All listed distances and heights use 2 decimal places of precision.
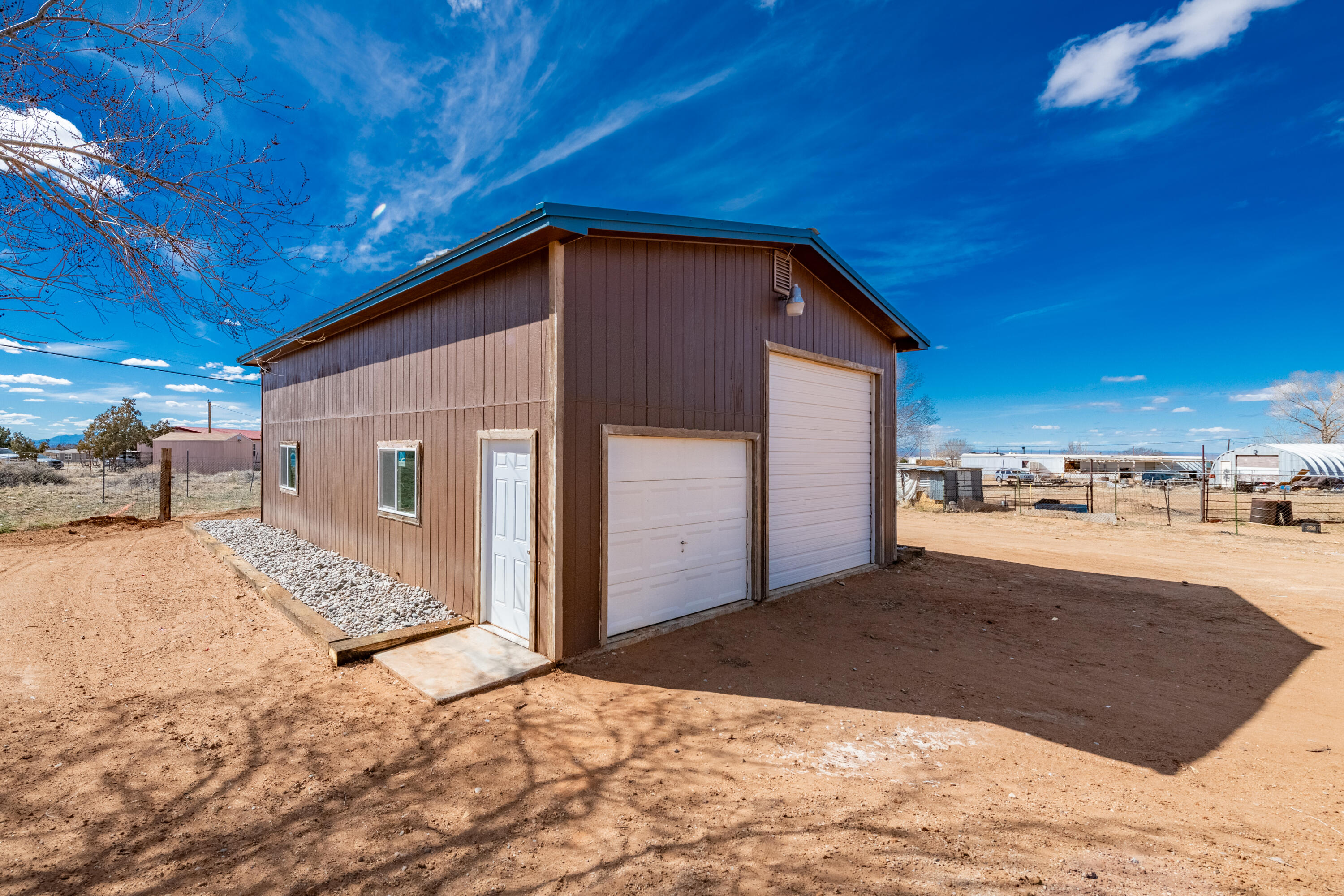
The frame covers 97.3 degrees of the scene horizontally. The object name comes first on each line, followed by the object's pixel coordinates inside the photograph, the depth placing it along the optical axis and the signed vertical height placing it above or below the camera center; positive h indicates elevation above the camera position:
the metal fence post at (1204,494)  15.57 -1.28
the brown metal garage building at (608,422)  5.41 +0.31
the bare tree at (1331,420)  44.62 +2.12
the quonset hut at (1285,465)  32.06 -1.08
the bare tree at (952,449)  66.94 -0.16
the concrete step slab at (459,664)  4.77 -1.89
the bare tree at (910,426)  37.53 +1.52
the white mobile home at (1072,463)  52.06 -1.47
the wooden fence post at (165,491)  13.92 -1.00
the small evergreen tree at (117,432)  38.50 +1.16
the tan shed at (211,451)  39.81 -0.10
